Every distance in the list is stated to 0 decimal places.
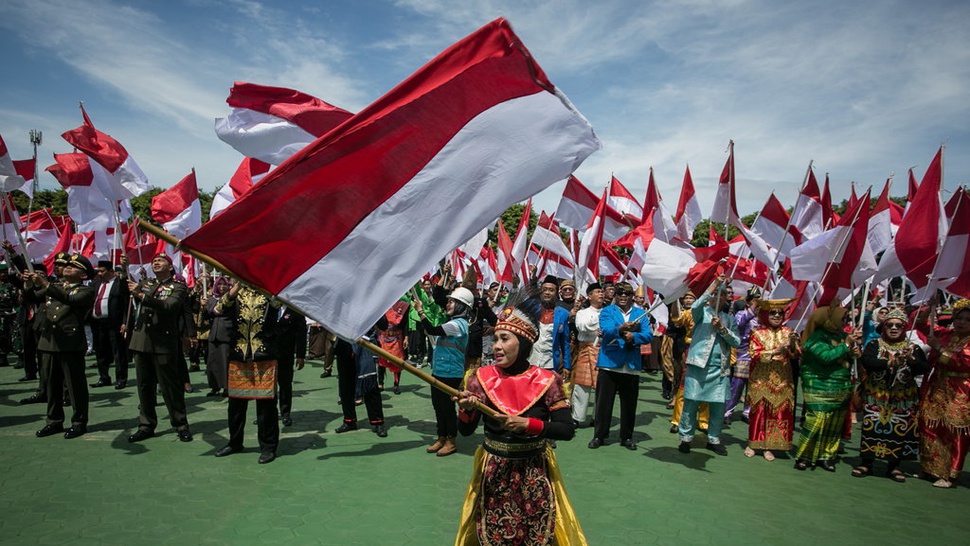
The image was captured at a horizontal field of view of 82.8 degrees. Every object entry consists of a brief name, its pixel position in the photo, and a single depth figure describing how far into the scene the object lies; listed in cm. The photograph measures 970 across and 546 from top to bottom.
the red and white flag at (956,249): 618
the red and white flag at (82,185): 852
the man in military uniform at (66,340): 699
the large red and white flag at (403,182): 279
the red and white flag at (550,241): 1014
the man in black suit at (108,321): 1052
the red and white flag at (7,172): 728
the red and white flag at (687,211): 1095
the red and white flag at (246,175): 792
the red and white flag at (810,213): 945
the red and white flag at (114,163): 754
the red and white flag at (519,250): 1081
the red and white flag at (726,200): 832
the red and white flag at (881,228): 809
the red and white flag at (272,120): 531
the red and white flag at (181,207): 887
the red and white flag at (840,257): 645
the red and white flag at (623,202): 1229
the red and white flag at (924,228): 633
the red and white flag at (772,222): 962
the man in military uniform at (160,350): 693
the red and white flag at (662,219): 1029
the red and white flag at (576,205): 1051
